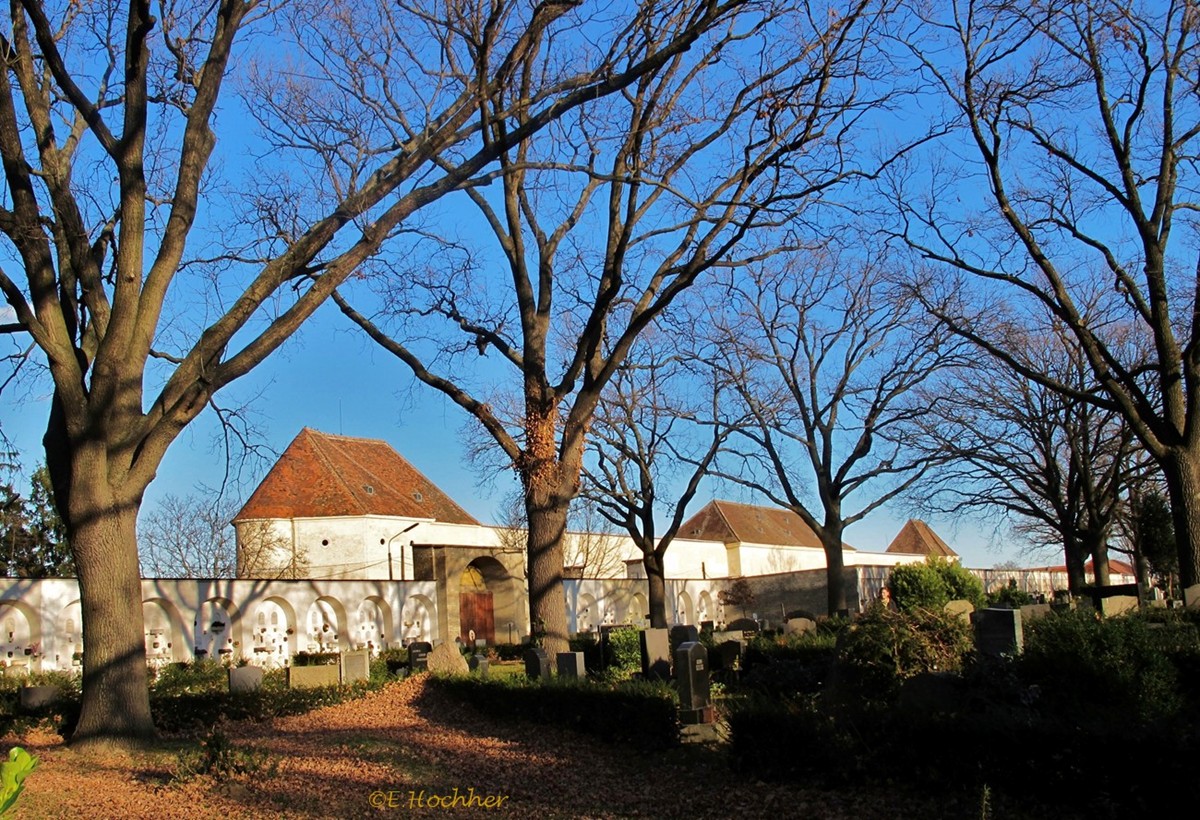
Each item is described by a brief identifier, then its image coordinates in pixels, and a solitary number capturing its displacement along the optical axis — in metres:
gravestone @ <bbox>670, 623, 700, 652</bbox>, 15.20
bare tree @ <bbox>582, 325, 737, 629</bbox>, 28.19
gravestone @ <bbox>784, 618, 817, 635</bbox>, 20.62
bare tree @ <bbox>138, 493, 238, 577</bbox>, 43.66
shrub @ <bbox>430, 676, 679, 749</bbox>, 10.80
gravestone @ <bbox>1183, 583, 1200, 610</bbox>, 15.04
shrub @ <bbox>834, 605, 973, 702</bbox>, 10.80
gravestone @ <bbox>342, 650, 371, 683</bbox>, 16.91
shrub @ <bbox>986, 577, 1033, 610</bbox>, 24.14
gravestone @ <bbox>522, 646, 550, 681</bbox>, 14.59
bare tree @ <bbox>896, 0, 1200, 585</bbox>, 15.67
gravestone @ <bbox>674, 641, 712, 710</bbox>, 10.94
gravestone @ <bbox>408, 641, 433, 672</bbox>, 18.18
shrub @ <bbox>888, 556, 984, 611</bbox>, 22.52
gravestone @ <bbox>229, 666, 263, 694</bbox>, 14.79
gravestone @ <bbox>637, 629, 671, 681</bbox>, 14.33
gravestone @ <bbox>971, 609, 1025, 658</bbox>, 11.17
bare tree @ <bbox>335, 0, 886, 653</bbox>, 14.06
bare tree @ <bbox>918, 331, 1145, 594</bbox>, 29.05
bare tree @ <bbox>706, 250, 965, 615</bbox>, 27.31
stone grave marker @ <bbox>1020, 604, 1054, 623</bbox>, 16.13
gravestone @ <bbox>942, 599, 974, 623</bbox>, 12.23
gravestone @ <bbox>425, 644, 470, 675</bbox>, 16.64
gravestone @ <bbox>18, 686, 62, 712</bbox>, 13.05
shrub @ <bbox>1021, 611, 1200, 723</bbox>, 9.63
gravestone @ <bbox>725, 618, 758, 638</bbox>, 24.55
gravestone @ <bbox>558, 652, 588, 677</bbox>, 14.73
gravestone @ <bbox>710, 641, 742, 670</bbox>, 16.02
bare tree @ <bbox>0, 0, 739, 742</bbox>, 10.61
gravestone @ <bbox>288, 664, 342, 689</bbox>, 16.00
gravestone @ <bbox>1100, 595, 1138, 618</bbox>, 16.86
